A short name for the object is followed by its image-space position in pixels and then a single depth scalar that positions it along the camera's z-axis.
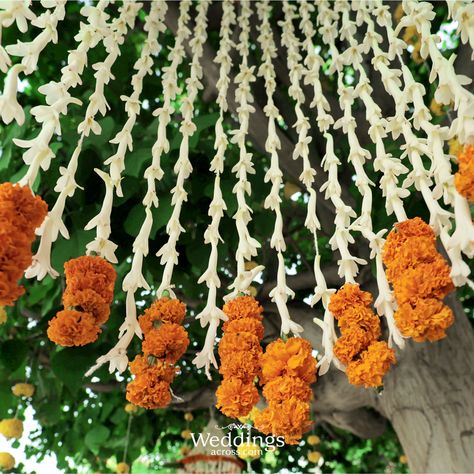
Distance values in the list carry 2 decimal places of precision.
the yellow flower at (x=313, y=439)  2.42
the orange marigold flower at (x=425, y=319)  0.59
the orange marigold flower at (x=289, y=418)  0.64
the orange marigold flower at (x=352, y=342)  0.66
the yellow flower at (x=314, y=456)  2.52
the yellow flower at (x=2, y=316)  1.28
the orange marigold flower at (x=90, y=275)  0.68
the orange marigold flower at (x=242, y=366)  0.70
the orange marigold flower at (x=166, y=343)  0.73
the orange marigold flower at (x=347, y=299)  0.70
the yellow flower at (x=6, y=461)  1.74
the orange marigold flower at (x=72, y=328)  0.65
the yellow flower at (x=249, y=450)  0.97
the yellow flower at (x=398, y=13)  1.50
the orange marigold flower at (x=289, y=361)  0.68
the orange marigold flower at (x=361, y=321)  0.67
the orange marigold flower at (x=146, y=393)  0.70
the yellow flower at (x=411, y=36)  1.43
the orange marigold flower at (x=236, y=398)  0.69
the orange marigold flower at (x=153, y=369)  0.72
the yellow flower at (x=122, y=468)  2.08
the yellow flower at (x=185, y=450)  2.46
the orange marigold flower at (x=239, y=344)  0.72
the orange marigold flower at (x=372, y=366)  0.64
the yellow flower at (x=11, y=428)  1.71
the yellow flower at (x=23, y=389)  1.75
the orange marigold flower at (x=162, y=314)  0.75
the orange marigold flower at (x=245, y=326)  0.74
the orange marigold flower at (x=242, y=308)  0.75
